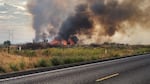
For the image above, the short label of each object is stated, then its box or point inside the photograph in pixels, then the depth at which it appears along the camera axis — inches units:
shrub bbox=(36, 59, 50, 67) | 933.8
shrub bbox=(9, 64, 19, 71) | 844.6
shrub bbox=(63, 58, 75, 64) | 1055.7
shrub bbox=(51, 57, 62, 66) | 993.5
